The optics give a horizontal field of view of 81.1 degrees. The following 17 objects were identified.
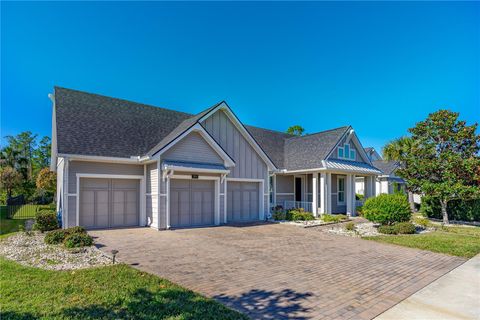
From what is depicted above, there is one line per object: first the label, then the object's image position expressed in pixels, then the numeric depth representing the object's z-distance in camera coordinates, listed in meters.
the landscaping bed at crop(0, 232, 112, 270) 7.48
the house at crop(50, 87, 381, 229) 13.53
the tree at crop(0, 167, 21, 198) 27.12
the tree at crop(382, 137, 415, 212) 26.97
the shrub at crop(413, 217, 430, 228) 16.55
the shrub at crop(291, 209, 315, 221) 18.39
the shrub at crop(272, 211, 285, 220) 18.61
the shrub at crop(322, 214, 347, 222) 18.27
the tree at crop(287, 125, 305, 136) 50.12
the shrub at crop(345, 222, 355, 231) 15.08
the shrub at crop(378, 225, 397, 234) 13.89
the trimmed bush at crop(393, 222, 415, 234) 13.81
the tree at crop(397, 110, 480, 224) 17.20
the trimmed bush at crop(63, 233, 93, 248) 9.49
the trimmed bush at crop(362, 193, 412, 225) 14.85
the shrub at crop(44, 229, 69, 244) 9.98
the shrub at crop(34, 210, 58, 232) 12.50
